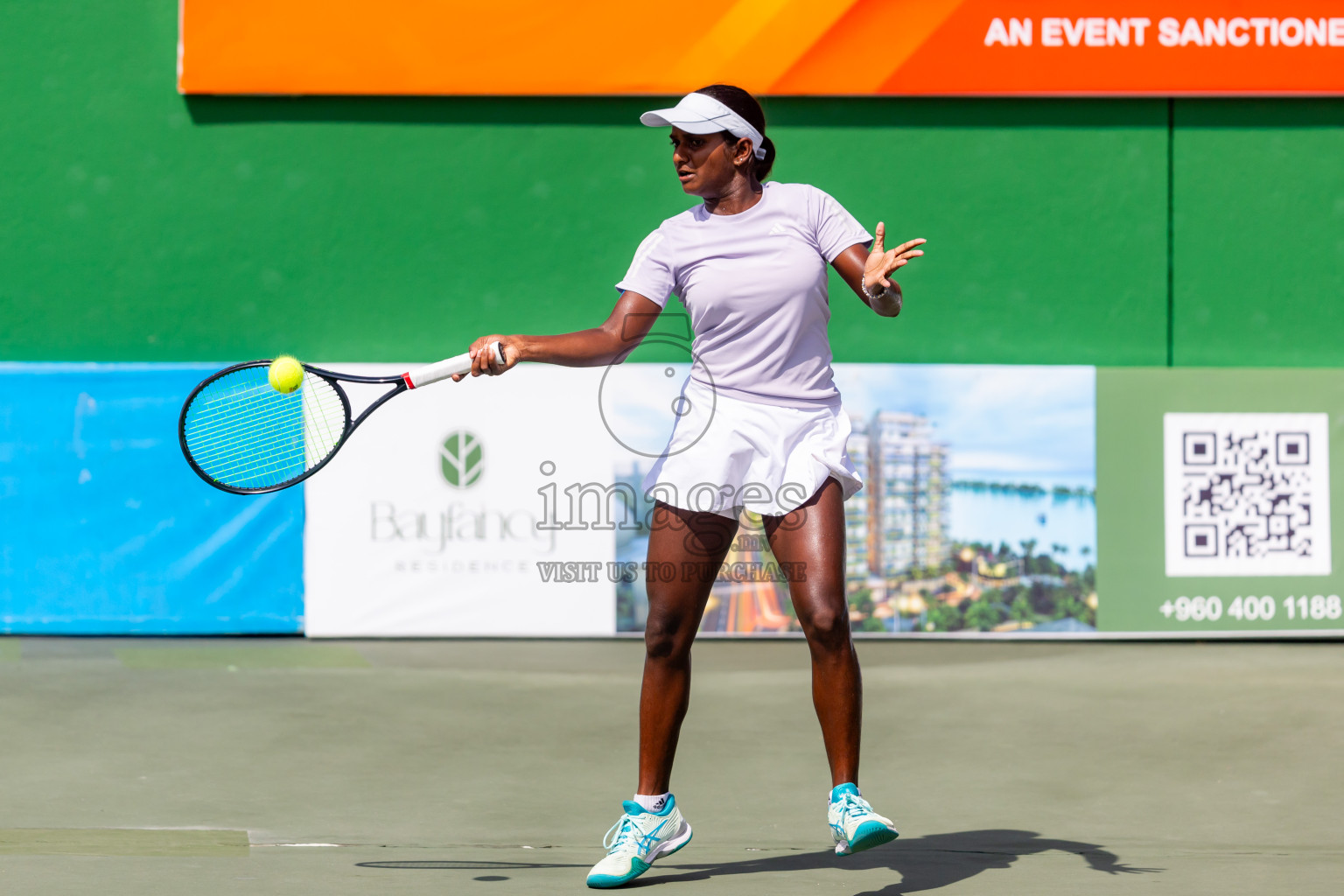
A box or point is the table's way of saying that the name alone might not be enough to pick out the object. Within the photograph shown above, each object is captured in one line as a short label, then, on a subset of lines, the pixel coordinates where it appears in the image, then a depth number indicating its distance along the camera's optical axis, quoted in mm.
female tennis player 6965
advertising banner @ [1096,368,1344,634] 14805
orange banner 15398
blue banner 14930
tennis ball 7547
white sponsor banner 14734
